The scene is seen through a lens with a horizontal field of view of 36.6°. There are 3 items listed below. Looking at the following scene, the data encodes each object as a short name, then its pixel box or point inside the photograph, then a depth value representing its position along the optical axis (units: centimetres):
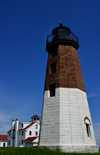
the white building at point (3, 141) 6969
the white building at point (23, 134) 4758
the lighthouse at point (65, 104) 1647
